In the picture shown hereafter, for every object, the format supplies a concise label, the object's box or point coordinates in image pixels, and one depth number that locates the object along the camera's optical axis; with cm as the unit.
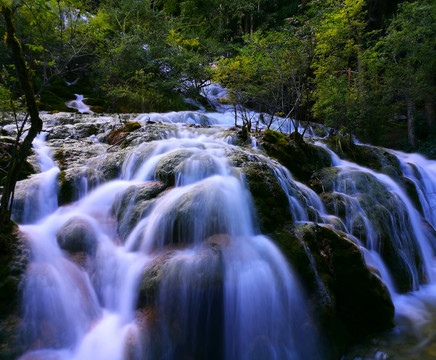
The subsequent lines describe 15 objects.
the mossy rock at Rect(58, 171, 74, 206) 489
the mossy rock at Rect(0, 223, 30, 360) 248
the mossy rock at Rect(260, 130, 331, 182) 691
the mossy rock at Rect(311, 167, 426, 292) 481
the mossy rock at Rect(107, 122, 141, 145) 752
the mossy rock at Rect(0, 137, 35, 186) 490
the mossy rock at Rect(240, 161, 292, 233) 393
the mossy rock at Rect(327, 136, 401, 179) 839
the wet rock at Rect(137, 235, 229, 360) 269
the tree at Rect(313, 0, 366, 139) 866
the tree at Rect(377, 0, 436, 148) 988
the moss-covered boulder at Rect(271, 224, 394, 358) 308
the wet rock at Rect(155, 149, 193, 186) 471
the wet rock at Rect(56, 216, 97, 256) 372
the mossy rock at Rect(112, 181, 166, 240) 405
